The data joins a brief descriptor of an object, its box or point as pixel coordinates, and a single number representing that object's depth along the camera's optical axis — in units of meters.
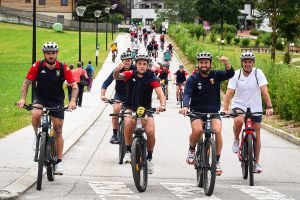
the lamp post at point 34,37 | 25.03
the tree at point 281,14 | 77.12
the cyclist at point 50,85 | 11.74
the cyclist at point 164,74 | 34.75
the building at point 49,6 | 130.50
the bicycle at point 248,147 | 12.13
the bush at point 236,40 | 98.81
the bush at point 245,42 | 94.94
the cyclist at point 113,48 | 65.46
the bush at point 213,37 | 100.50
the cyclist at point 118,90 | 14.64
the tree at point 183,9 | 148.88
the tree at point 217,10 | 119.75
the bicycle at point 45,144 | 11.24
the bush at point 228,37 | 99.38
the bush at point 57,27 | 107.12
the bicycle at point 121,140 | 14.57
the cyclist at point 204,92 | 11.84
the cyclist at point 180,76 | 33.28
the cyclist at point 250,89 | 12.70
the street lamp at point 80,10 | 44.56
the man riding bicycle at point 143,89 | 12.10
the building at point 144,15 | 177.75
